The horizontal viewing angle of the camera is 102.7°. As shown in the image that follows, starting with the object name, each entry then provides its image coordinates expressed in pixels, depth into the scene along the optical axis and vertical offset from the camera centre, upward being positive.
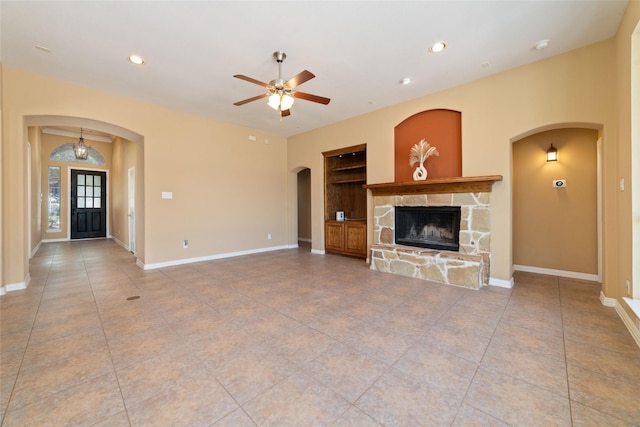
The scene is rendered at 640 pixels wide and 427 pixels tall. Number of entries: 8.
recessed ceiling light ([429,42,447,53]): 3.17 +2.08
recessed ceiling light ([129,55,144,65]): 3.40 +2.09
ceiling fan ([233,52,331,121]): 3.16 +1.56
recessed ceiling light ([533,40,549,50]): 3.14 +2.08
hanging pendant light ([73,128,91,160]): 7.50 +1.90
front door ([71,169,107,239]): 8.98 +0.39
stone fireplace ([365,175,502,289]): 3.94 -0.36
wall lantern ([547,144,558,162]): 4.35 +0.97
